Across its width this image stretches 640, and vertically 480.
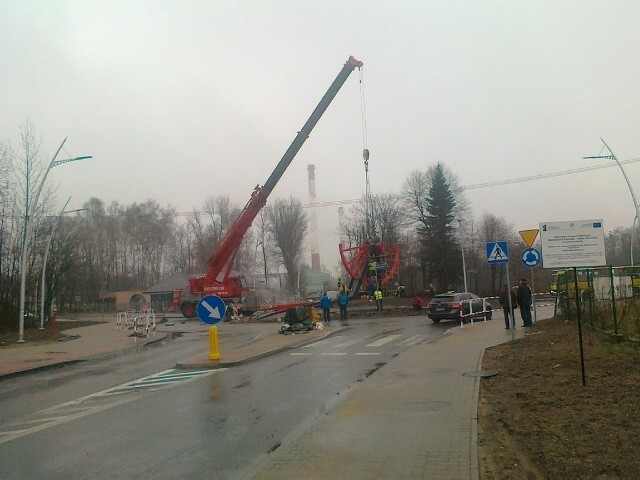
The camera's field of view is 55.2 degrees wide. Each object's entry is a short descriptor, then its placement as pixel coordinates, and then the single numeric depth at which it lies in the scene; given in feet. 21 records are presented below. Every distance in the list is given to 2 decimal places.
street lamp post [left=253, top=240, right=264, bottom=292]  276.41
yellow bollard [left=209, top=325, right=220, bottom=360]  51.63
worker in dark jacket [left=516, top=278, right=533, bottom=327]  71.56
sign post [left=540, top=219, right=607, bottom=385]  33.01
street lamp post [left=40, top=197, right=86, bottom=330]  111.80
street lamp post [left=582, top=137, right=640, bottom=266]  102.53
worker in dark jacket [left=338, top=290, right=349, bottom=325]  104.73
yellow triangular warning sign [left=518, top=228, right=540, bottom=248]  62.40
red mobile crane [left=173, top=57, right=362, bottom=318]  108.37
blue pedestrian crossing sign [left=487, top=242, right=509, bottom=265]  61.16
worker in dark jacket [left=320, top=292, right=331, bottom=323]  105.50
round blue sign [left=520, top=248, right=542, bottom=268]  66.13
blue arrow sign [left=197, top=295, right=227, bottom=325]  51.37
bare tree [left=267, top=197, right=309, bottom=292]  271.08
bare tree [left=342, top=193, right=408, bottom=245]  224.94
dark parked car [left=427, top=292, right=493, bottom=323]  91.45
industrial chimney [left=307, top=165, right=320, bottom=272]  289.88
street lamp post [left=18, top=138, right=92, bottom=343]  83.20
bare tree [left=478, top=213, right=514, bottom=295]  240.73
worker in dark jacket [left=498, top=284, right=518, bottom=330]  72.79
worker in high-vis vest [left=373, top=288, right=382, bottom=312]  123.65
